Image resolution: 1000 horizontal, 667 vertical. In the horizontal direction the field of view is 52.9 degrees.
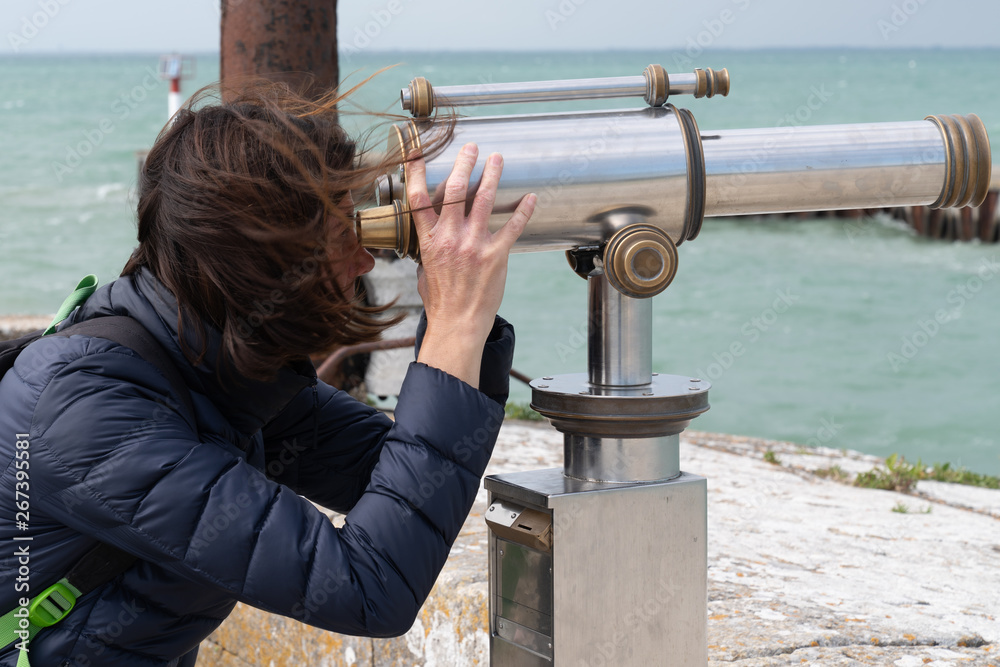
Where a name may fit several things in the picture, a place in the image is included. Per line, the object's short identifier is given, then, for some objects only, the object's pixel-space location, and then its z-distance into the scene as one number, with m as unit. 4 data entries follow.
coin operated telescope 1.19
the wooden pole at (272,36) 3.43
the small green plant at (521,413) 4.25
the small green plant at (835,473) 3.46
